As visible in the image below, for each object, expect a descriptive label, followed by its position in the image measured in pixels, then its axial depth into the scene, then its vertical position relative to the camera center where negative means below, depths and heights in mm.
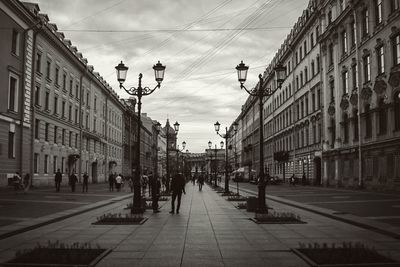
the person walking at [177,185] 18234 -349
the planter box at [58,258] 7285 -1305
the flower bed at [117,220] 13883 -1314
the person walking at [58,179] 35312 -326
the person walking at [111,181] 39962 -485
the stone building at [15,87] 32344 +6218
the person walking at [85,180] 35906 -382
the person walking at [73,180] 35250 -385
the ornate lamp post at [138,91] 17969 +3497
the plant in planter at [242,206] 20534 -1261
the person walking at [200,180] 47406 -392
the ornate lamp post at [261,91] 17672 +3484
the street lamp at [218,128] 36144 +3713
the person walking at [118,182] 39094 -552
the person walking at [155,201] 18656 -987
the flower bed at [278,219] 14172 -1269
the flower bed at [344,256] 7320 -1253
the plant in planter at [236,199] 26550 -1230
